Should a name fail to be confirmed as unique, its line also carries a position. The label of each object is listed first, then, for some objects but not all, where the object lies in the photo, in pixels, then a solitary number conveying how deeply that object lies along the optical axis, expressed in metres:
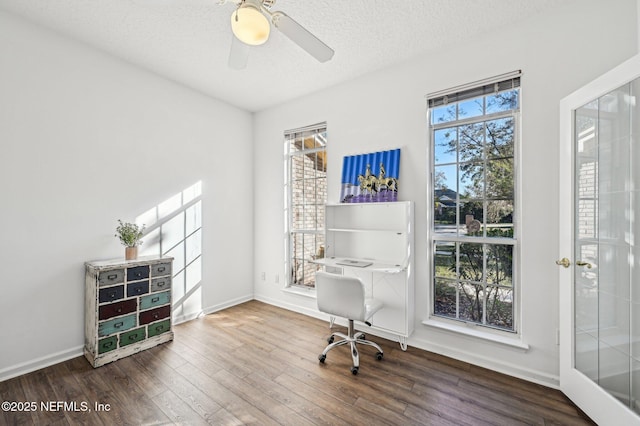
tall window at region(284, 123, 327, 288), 3.69
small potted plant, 2.69
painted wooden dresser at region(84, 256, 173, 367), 2.39
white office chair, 2.26
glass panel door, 1.59
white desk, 2.67
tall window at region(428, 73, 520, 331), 2.38
